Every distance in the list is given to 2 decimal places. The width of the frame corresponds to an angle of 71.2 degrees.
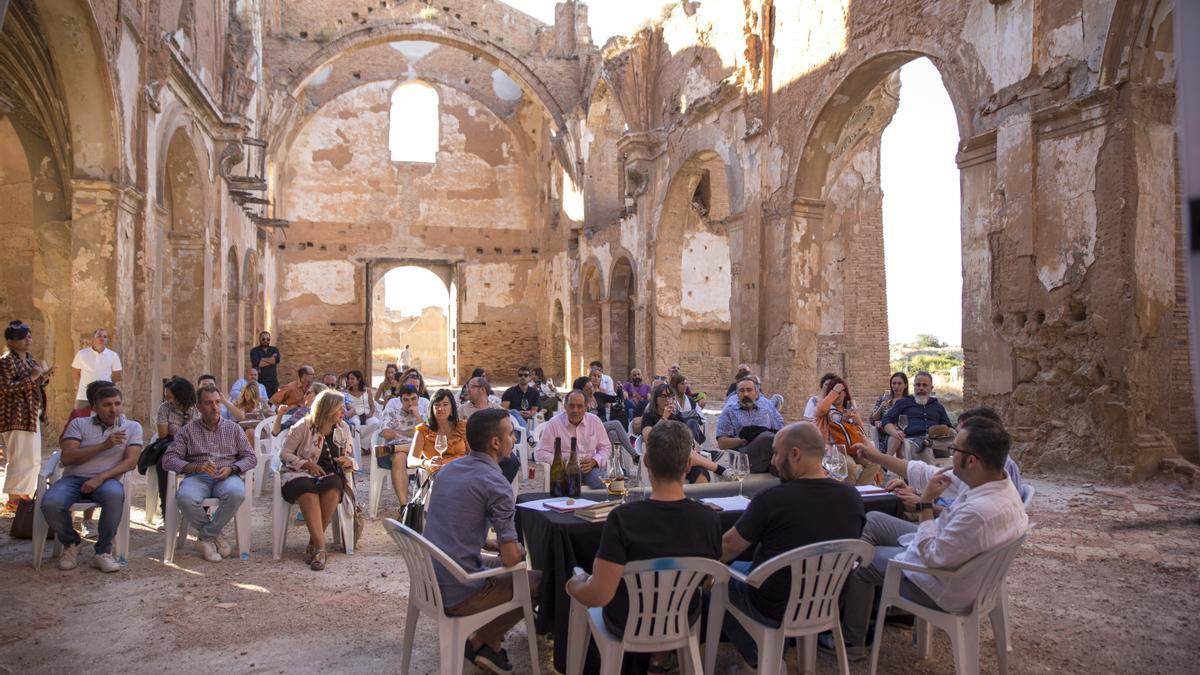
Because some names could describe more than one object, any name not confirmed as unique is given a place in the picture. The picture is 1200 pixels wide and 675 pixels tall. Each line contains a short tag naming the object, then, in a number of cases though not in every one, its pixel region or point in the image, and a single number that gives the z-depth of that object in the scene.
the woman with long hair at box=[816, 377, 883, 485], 5.98
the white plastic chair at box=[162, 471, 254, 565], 5.40
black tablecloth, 3.55
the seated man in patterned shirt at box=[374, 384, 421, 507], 6.77
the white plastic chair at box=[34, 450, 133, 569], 5.17
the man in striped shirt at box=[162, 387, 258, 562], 5.38
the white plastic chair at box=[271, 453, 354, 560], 5.55
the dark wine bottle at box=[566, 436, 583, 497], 4.18
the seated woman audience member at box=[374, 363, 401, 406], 11.15
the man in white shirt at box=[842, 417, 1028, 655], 3.17
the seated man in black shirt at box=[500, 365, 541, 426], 9.75
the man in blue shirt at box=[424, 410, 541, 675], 3.37
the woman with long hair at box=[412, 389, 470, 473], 5.93
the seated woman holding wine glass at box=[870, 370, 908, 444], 7.32
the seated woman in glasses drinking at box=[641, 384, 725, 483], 7.03
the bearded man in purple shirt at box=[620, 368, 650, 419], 10.05
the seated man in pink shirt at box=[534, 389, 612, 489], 6.23
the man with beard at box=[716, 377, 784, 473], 6.71
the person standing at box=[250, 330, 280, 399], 11.88
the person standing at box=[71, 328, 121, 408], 8.20
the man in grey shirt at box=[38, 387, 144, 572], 5.11
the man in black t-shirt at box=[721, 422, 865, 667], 3.14
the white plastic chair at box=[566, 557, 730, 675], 2.85
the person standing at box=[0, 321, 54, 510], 6.43
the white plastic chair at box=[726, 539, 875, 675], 2.99
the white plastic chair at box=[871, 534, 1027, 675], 3.19
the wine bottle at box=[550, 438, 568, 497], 4.24
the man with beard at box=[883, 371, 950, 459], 6.95
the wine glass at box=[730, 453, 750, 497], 4.29
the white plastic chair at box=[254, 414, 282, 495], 7.20
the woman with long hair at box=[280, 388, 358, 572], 5.43
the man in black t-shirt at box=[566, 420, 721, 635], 2.84
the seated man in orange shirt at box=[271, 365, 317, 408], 8.57
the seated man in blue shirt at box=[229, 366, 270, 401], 9.19
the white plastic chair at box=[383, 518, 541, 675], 3.23
